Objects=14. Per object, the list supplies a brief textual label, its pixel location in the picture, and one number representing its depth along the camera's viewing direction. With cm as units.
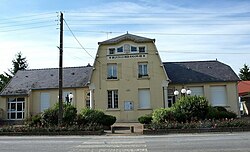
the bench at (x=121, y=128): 2508
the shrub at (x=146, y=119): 2821
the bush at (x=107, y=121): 2606
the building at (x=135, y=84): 3625
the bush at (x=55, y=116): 2575
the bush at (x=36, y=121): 2612
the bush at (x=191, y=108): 2564
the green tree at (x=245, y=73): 7475
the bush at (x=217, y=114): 2663
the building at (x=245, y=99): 4627
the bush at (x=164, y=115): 2544
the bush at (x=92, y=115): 2578
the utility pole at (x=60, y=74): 2455
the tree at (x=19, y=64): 7132
